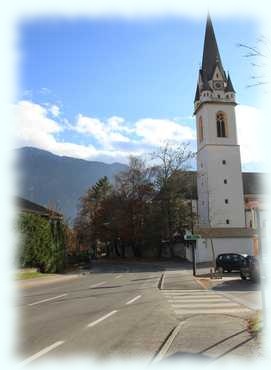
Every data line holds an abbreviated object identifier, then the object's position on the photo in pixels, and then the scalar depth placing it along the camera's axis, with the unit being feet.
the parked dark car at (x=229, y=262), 117.91
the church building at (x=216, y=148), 241.96
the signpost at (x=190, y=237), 102.69
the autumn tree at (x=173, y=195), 206.39
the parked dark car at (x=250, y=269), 83.35
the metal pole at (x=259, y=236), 31.48
